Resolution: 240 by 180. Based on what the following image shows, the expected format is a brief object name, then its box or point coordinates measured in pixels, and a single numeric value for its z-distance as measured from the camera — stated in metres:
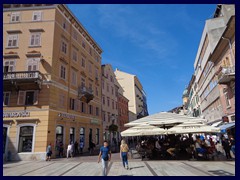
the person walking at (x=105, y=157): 8.95
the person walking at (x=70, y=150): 19.60
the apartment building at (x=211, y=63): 26.83
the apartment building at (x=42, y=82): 19.13
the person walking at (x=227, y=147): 14.35
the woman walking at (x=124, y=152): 11.38
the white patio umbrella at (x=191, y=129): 13.30
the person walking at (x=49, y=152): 17.61
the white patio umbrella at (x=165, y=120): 14.70
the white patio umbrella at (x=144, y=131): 14.38
